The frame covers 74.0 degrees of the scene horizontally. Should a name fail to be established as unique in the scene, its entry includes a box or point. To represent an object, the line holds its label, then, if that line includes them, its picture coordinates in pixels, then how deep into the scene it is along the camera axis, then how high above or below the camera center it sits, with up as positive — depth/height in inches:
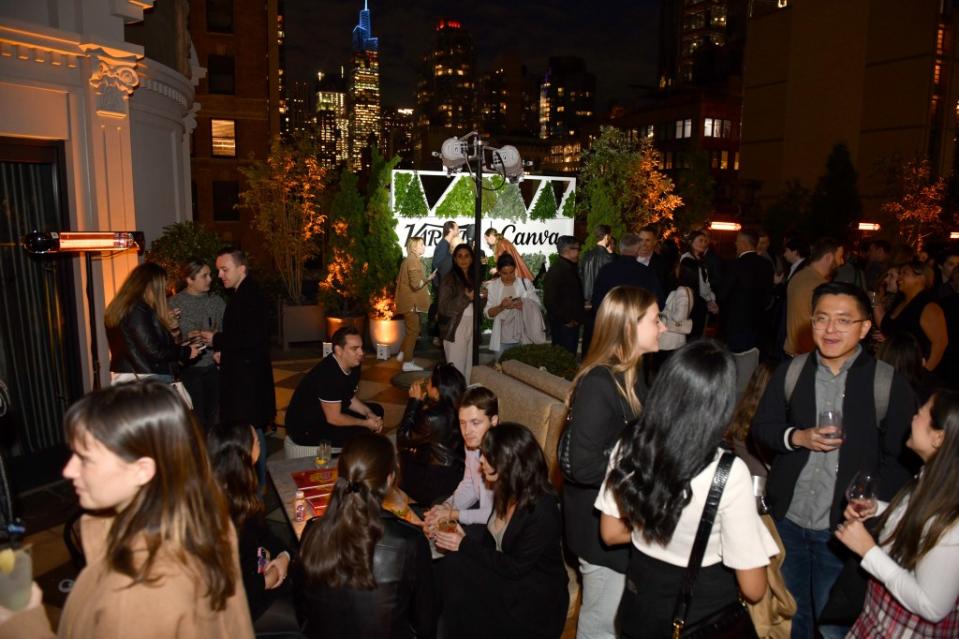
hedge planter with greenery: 225.1 -43.8
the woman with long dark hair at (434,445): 169.9 -56.6
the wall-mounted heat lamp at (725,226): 633.6 +11.6
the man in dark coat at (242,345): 227.8 -39.9
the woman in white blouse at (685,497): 82.5 -34.3
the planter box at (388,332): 419.2 -64.2
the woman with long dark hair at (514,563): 118.1 -61.4
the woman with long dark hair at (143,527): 59.6 -29.3
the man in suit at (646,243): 306.3 -2.9
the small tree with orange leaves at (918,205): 1055.5 +56.9
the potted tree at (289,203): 493.7 +24.2
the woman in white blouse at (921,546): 84.3 -43.1
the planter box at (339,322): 437.7 -59.9
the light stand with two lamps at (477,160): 255.4 +32.4
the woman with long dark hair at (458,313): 316.8 -38.4
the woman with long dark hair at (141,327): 207.3 -30.5
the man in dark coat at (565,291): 316.8 -27.5
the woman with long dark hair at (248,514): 113.7 -51.6
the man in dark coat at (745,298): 299.3 -28.3
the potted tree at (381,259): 419.8 -16.2
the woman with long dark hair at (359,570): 100.7 -53.5
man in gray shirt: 116.6 -36.4
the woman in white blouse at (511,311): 308.8 -36.4
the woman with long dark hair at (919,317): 203.3 -25.9
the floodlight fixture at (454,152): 265.4 +34.5
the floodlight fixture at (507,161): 285.0 +33.6
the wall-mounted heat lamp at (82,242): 190.5 -3.0
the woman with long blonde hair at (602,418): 110.9 -31.7
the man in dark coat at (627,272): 276.2 -15.6
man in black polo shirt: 200.8 -52.8
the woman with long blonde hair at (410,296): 383.6 -36.8
